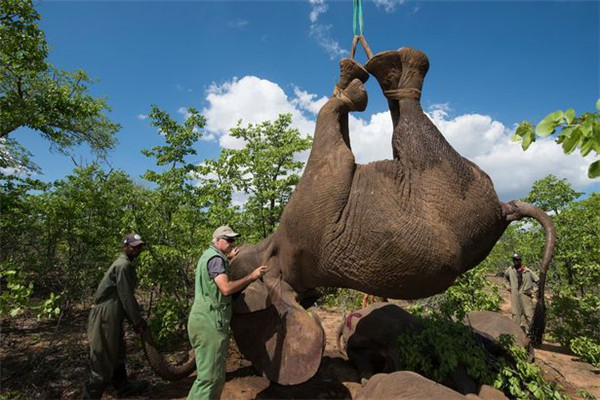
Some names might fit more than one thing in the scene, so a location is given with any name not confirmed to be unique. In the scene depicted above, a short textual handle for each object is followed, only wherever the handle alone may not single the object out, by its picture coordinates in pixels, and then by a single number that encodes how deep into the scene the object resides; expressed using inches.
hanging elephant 142.7
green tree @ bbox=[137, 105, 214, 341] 258.5
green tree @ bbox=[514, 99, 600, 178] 62.2
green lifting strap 187.1
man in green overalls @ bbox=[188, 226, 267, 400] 146.3
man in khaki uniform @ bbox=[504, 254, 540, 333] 354.9
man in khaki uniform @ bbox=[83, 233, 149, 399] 168.6
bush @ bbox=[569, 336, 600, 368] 250.8
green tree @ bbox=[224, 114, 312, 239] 349.7
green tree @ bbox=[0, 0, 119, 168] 276.1
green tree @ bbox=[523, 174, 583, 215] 498.0
